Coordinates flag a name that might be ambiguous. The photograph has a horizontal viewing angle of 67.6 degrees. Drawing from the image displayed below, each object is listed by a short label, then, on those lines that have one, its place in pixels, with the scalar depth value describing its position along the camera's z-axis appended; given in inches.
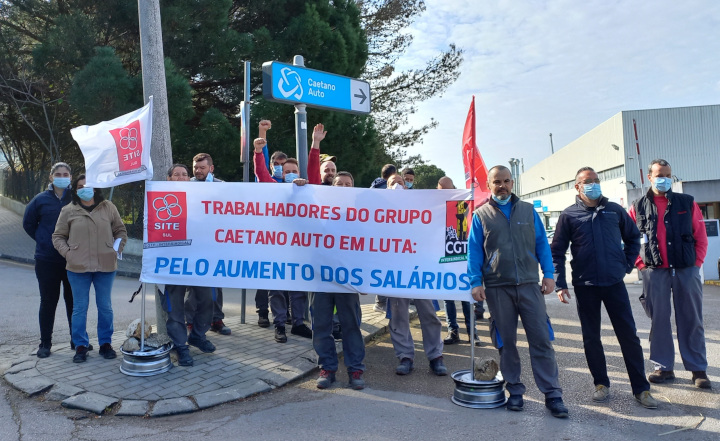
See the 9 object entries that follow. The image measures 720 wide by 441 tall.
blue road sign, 218.8
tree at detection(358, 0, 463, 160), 752.3
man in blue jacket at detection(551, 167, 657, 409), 177.0
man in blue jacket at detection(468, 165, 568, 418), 170.2
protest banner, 199.5
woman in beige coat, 210.4
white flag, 199.3
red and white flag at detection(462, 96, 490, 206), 193.6
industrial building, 1384.1
